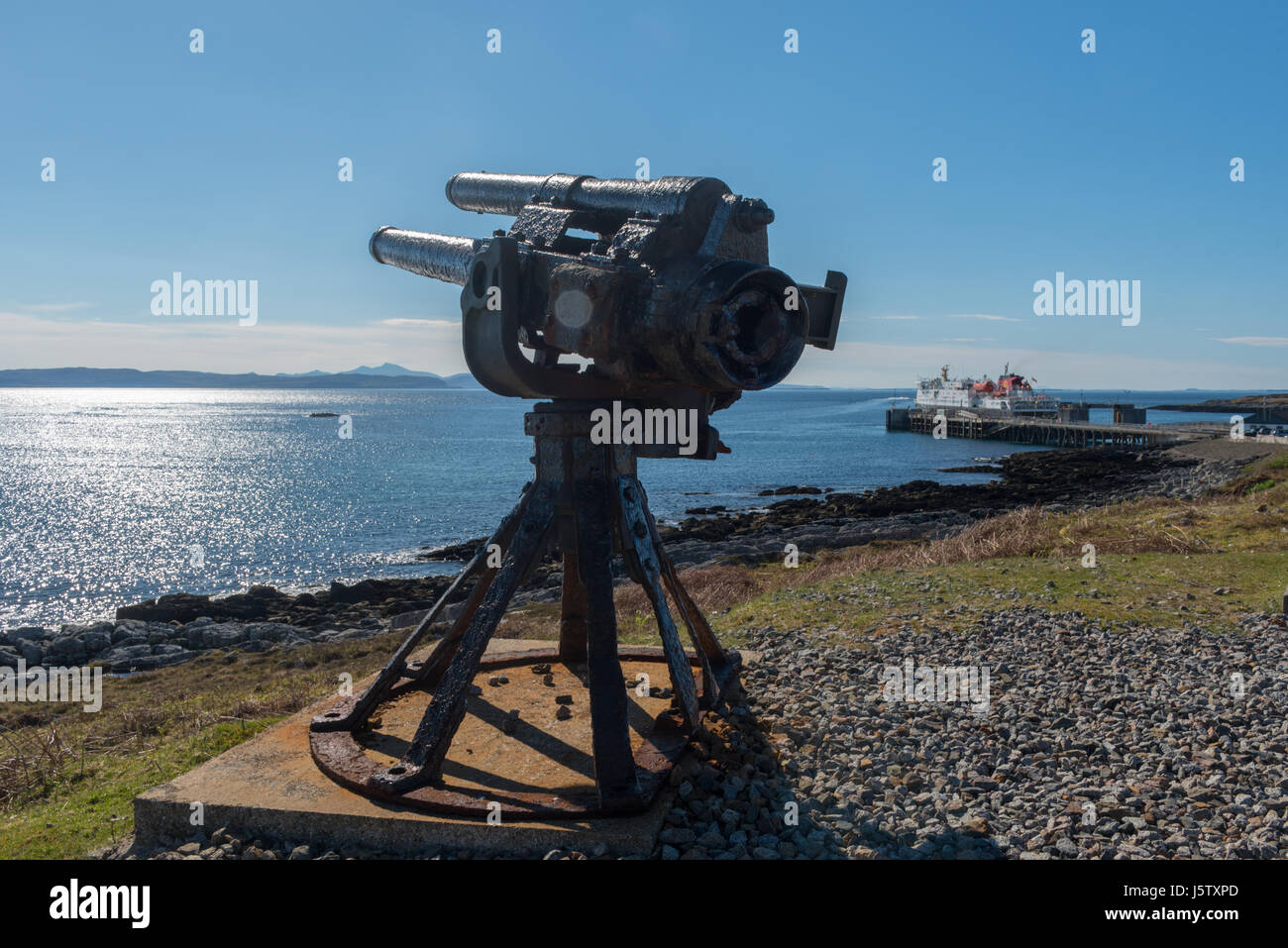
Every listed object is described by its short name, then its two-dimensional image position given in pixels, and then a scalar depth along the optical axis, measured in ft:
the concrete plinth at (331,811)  15.34
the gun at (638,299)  15.99
